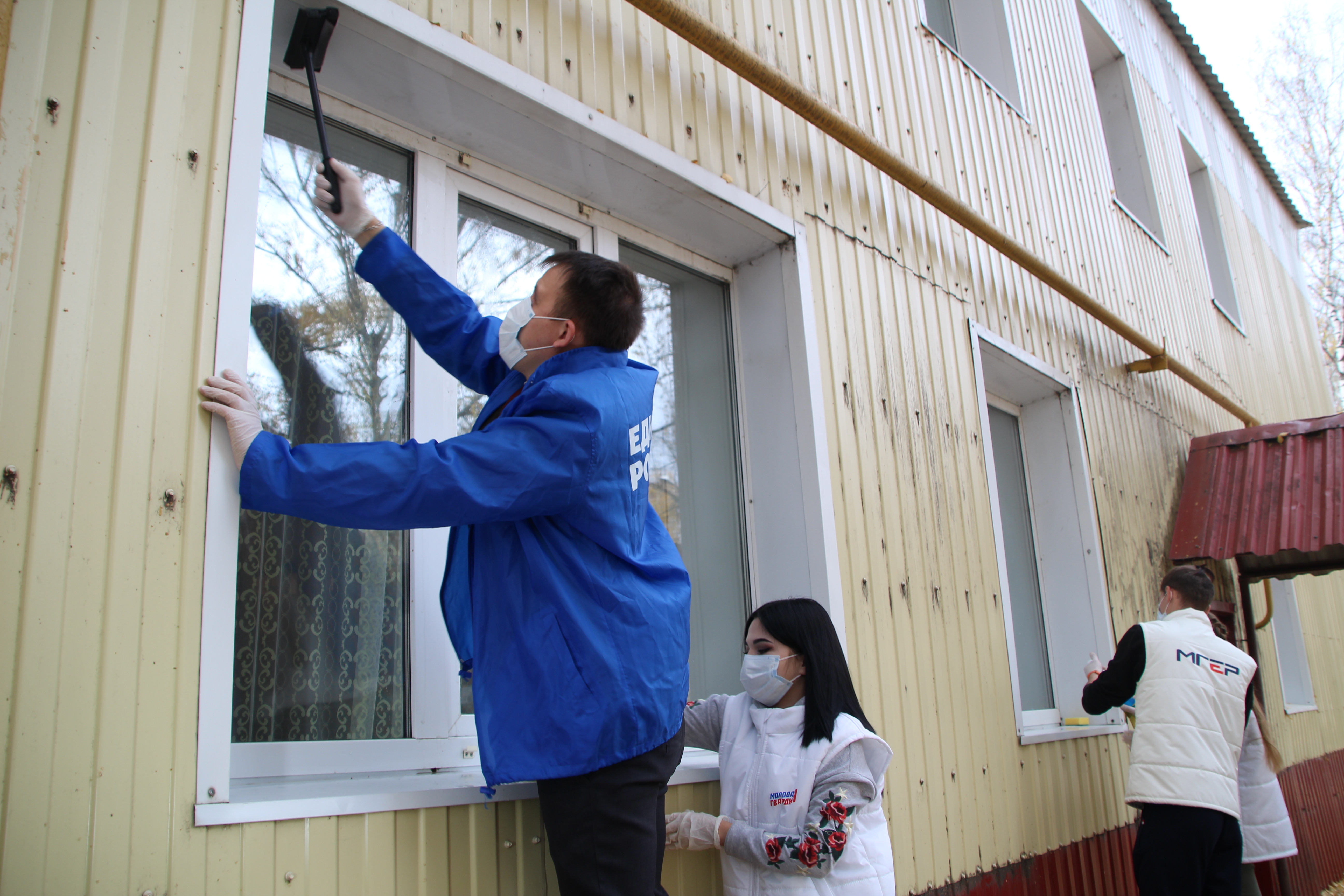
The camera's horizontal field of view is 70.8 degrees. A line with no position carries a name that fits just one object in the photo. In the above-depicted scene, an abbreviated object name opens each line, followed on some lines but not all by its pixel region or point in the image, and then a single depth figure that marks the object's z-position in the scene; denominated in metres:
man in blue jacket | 1.70
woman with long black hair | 2.38
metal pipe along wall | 2.94
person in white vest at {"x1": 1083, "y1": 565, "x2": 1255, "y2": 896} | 3.78
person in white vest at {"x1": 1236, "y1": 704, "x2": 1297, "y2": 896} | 4.89
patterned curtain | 2.08
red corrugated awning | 5.83
